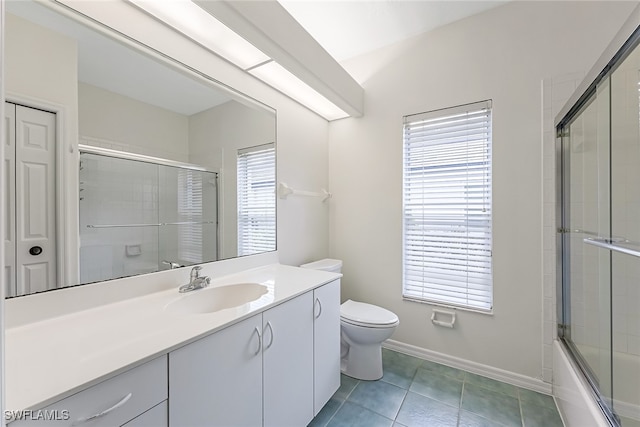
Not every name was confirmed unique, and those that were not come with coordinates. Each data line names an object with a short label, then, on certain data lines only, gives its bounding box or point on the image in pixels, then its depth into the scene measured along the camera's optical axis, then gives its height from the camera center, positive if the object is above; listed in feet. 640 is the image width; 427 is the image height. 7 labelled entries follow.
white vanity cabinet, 2.91 -2.13
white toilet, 6.01 -2.88
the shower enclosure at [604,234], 3.99 -0.40
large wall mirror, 3.15 +0.87
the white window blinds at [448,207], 6.54 +0.14
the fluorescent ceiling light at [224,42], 4.17 +3.17
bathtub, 3.74 -2.77
